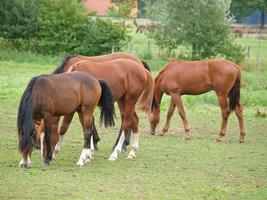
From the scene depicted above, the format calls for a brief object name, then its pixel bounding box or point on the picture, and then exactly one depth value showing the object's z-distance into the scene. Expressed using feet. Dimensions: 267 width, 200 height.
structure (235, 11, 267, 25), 390.21
